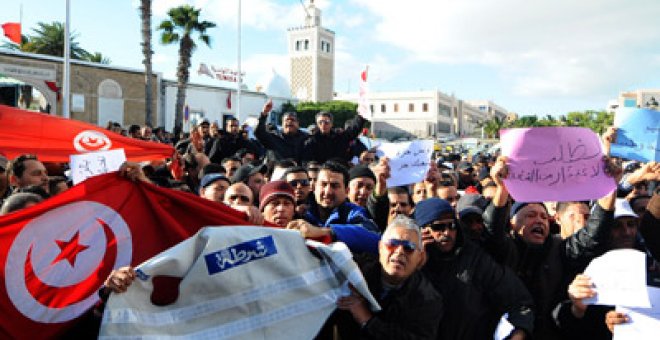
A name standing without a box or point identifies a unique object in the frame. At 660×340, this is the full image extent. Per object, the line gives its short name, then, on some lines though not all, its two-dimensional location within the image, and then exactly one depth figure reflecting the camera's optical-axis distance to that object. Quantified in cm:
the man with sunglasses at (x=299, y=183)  446
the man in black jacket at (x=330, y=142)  704
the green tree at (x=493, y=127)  8655
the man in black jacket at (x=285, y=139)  701
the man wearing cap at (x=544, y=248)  330
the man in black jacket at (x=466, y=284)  308
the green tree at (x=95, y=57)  3915
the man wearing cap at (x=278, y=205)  354
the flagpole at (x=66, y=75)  1806
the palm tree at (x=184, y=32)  2736
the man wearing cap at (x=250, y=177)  539
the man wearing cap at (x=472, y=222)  361
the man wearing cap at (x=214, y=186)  454
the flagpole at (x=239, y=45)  2843
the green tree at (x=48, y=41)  3713
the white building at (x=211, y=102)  3594
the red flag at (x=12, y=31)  2345
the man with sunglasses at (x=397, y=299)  263
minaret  8169
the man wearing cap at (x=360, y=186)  456
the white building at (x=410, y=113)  8675
